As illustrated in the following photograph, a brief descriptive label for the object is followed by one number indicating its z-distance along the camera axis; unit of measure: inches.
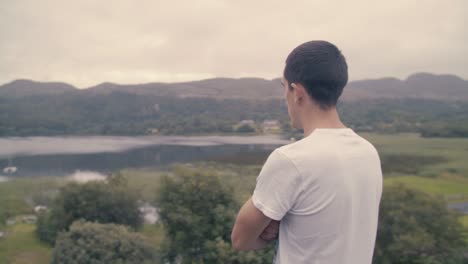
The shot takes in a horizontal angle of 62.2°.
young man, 53.9
